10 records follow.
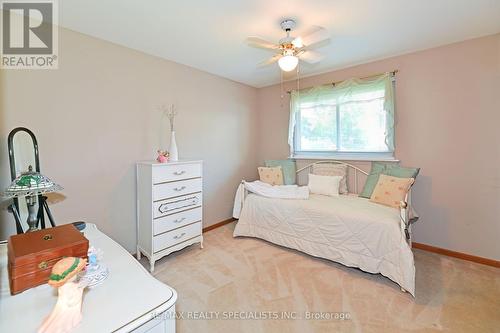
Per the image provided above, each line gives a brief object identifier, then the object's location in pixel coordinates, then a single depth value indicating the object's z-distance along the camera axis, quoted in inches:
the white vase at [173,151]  105.0
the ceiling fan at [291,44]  76.8
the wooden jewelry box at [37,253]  33.1
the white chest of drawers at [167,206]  94.7
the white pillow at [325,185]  124.4
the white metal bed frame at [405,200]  83.5
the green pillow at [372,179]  116.6
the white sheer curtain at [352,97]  116.1
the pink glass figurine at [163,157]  100.6
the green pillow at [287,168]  146.6
